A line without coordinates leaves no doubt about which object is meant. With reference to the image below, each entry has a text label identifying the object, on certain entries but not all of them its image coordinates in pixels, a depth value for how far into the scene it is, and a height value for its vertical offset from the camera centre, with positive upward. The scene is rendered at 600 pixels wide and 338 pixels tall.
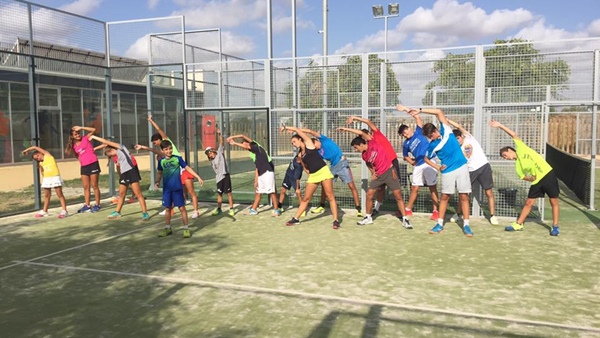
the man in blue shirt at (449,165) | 7.59 -0.48
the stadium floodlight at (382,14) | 29.34 +7.88
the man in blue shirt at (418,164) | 8.58 -0.54
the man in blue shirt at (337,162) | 9.42 -0.52
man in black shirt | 9.45 -0.73
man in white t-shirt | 8.31 -0.51
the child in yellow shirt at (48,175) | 9.56 -0.73
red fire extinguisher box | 13.21 +0.19
